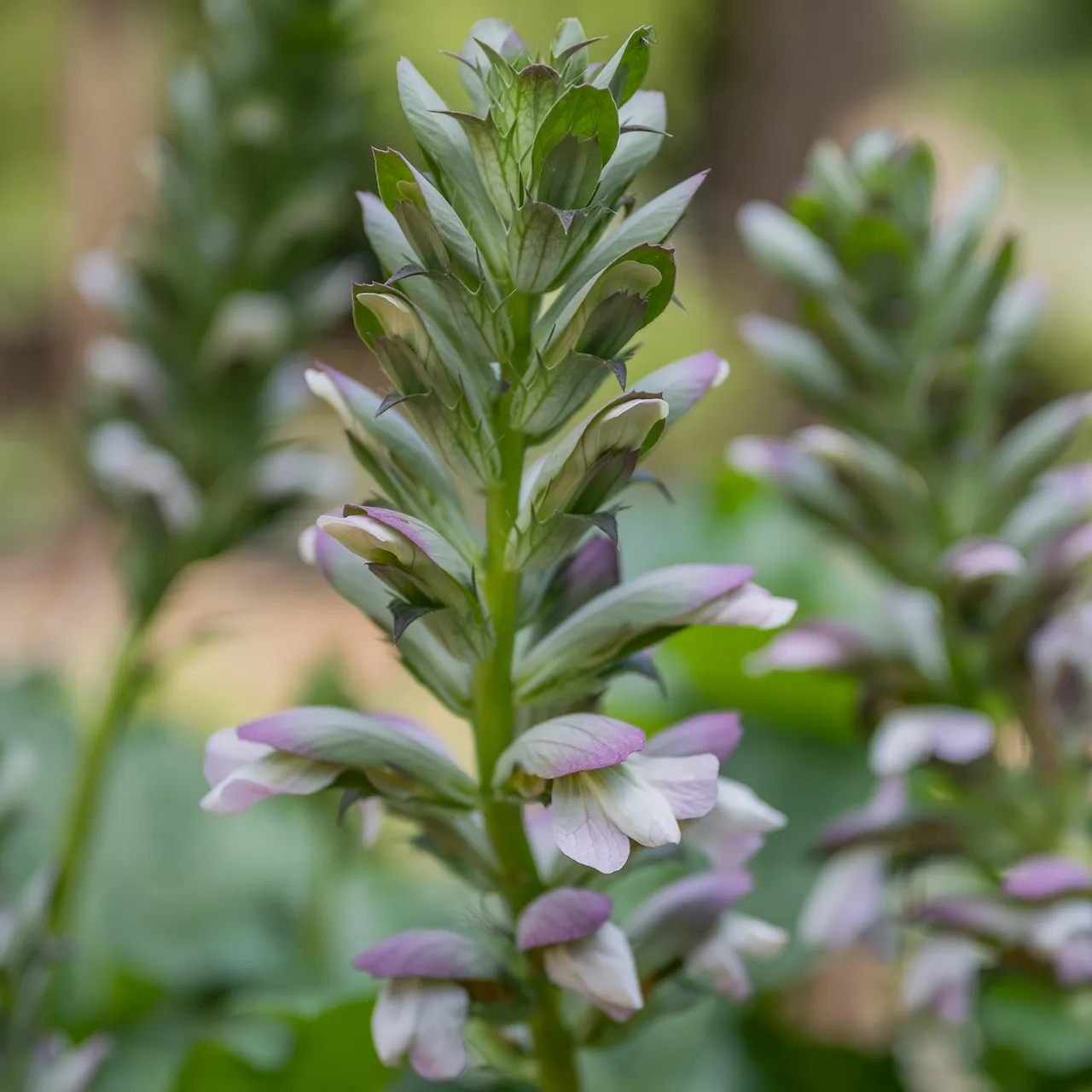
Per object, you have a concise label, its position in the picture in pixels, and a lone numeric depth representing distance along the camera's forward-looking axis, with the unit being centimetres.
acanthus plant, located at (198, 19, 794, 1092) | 56
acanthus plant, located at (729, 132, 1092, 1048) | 69
